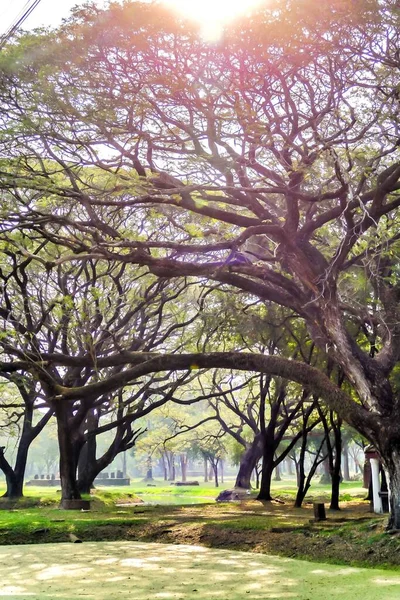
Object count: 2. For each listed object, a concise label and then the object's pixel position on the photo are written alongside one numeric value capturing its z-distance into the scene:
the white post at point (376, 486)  11.55
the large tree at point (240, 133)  9.16
